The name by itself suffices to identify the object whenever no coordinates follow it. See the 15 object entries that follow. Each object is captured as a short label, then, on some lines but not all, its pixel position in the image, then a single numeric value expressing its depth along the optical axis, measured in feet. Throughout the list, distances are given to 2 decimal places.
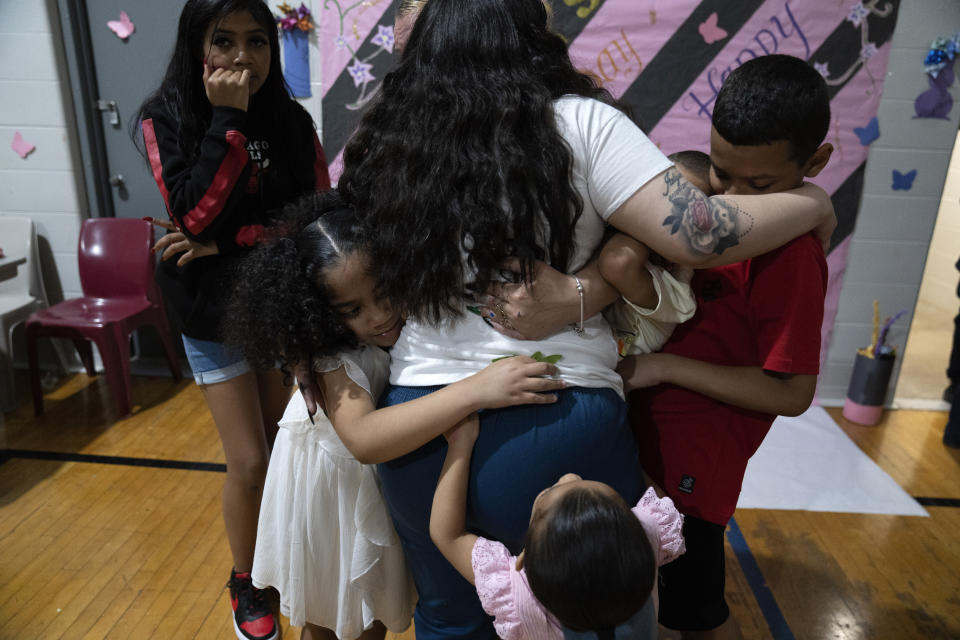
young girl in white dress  3.19
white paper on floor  8.31
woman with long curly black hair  2.85
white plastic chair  10.35
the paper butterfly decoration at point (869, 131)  9.93
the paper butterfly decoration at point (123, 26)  10.08
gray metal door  10.09
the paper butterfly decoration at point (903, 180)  10.09
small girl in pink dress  2.86
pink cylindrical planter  10.27
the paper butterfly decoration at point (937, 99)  9.65
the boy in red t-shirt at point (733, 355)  3.36
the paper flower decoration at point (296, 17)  9.89
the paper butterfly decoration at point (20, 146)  10.46
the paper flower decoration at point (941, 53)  9.41
